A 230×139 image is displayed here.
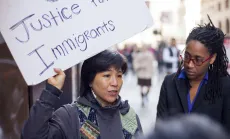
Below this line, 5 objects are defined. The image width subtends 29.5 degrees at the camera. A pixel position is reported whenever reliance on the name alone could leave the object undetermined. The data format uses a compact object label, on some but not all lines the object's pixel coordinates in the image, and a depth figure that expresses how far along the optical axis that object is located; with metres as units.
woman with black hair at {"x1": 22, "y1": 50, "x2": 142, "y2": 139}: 1.90
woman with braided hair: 2.66
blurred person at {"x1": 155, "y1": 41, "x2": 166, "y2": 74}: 19.11
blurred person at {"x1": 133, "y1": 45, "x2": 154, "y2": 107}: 11.30
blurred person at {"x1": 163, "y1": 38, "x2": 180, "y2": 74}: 14.50
